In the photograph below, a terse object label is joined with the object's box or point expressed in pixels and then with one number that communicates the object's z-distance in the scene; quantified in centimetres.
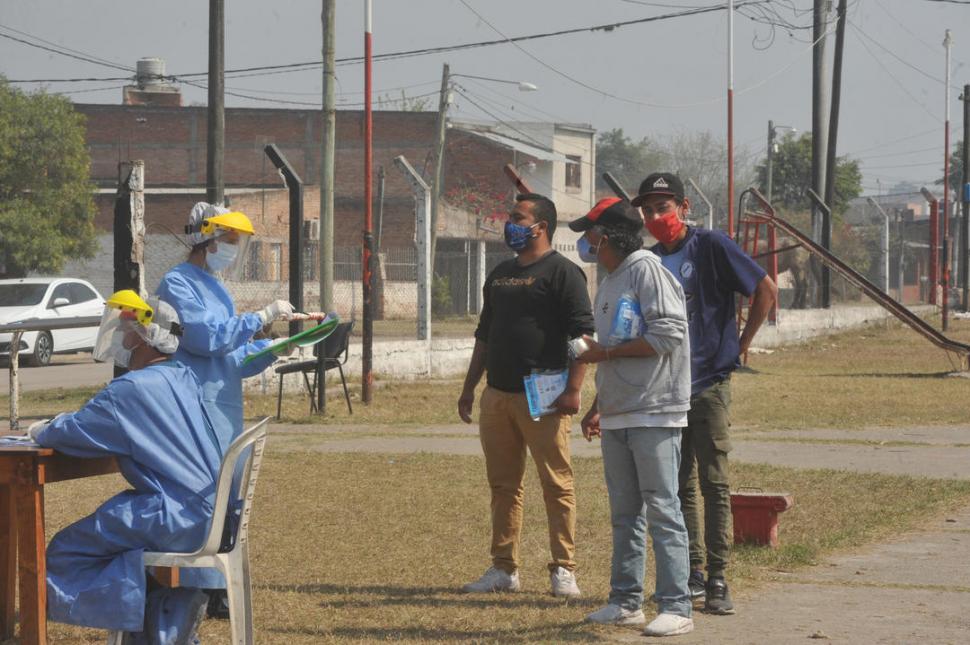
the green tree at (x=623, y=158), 11993
